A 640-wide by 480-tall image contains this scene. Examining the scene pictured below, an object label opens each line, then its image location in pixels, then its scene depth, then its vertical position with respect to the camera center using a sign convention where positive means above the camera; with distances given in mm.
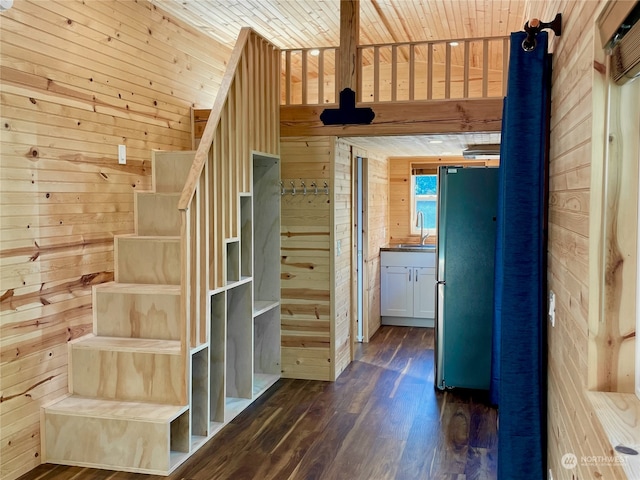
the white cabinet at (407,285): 6996 -941
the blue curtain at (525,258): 2387 -211
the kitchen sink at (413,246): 7332 -524
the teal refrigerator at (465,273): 4660 -538
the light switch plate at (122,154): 4059 +354
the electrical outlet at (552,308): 2346 -413
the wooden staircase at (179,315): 3326 -711
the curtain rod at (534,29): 2277 +688
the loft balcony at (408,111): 4617 +769
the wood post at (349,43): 4773 +1317
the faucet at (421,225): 7936 -261
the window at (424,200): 8062 +79
